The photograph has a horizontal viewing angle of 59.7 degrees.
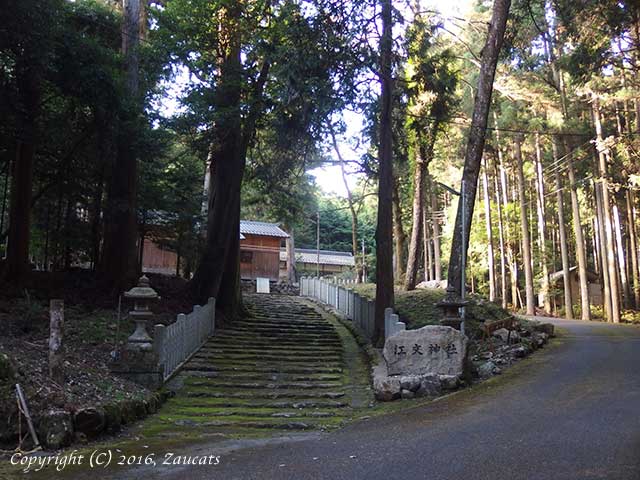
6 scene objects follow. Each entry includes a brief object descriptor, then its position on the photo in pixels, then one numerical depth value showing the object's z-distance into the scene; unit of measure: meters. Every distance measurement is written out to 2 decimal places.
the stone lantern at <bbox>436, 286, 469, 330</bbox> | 10.80
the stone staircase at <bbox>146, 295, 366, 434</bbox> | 8.97
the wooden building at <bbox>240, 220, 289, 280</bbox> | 37.88
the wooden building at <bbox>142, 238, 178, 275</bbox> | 33.31
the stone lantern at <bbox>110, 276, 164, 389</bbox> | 9.95
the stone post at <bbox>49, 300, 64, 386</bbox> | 7.75
